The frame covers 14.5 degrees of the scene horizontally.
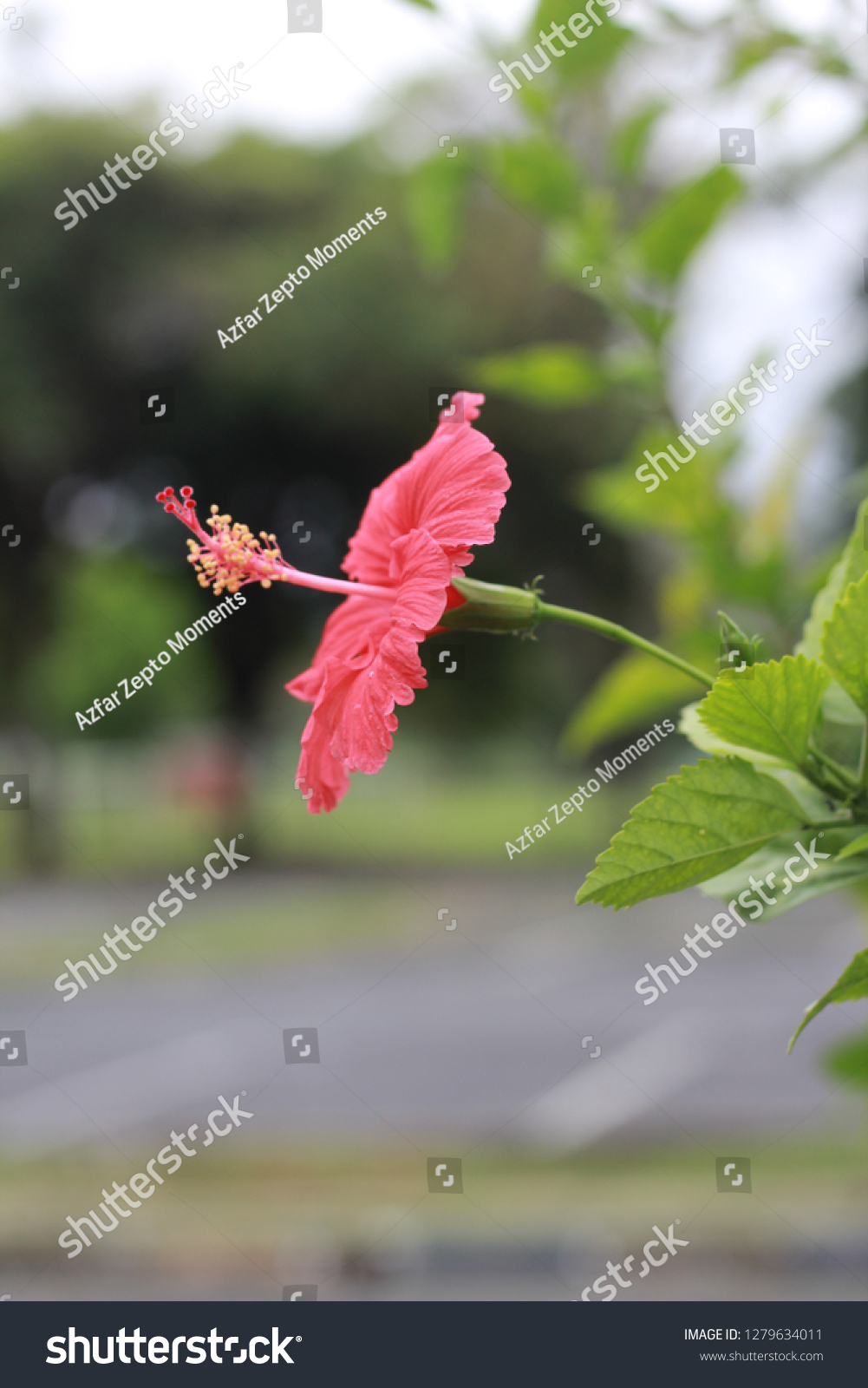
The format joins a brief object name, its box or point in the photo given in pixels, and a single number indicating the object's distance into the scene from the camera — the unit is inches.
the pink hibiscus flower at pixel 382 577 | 31.3
